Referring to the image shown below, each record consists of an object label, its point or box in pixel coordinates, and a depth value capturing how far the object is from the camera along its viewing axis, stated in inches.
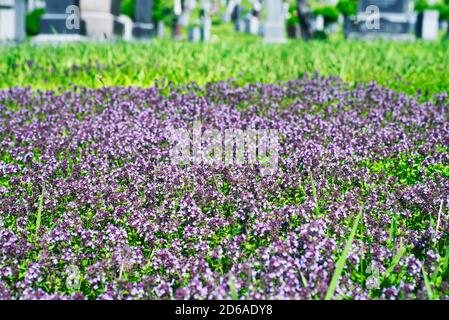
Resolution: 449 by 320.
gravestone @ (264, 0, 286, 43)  758.6
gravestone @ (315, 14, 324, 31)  1550.7
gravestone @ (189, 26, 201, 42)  1186.1
